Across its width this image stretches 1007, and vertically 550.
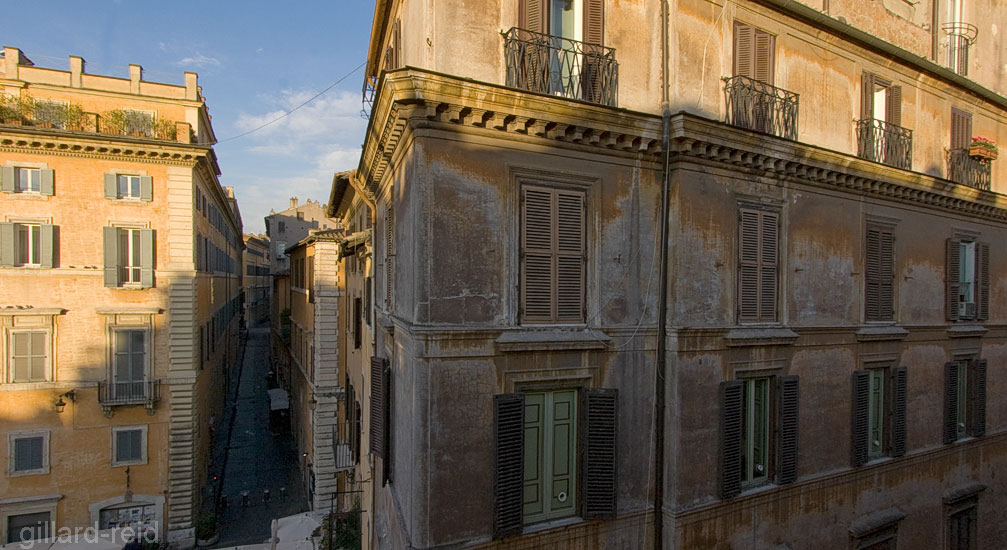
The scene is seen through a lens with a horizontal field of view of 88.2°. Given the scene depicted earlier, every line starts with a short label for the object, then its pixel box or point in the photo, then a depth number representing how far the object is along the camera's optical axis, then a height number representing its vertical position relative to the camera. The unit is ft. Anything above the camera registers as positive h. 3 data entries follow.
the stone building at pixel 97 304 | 60.75 -4.40
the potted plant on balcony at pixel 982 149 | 41.73 +10.04
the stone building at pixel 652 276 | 22.90 -0.21
